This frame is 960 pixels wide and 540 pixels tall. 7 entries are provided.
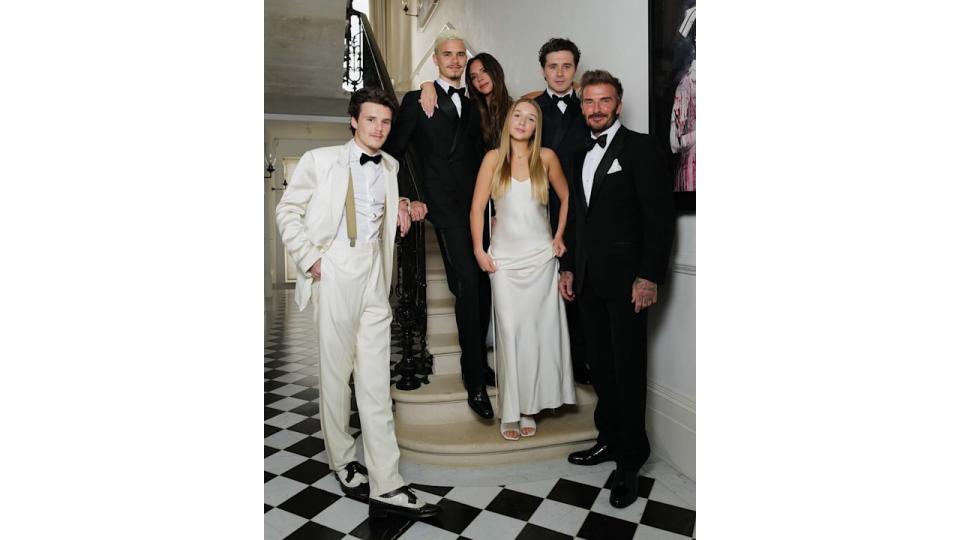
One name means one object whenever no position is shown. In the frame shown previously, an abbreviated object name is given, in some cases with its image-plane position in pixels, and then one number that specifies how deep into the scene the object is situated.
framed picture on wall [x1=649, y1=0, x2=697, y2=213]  2.75
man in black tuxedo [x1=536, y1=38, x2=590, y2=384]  3.18
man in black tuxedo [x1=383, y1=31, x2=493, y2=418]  3.15
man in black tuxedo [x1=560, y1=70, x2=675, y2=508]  2.64
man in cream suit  2.58
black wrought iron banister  3.44
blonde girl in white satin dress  3.03
